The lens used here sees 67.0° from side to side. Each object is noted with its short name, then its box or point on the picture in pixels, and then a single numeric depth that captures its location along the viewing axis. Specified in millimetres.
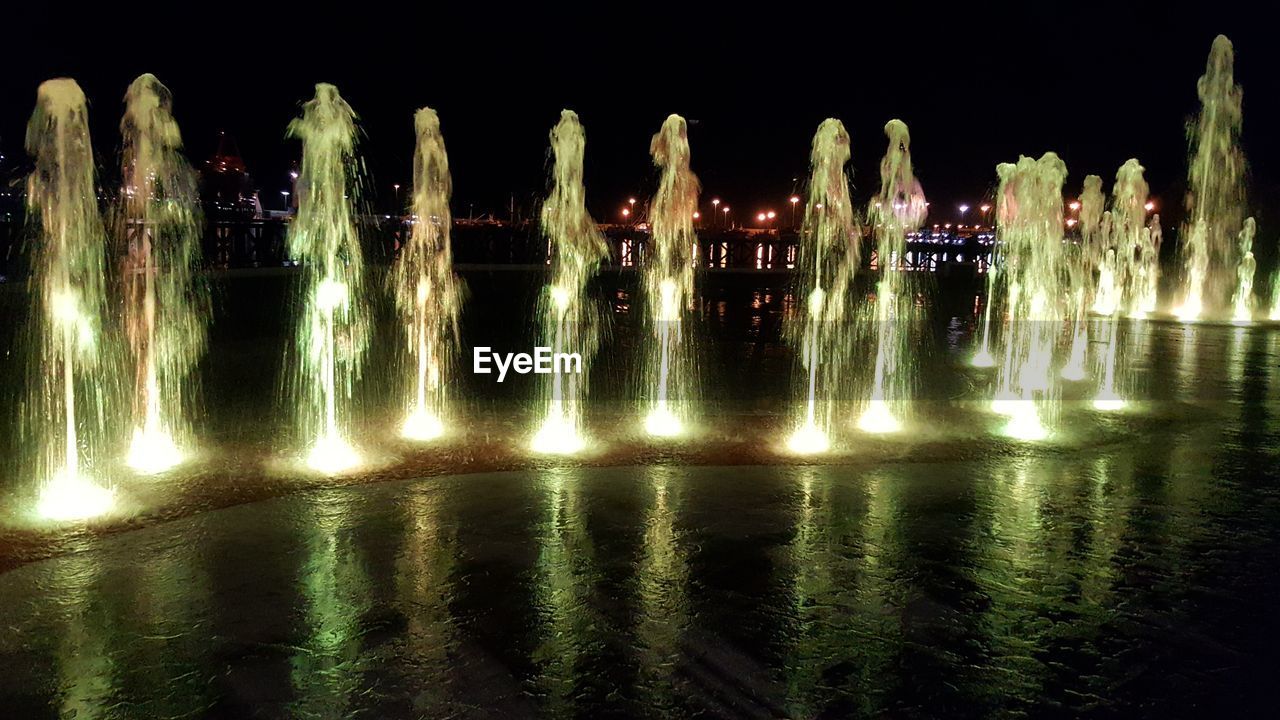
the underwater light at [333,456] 9227
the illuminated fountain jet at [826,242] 11641
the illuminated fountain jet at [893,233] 12312
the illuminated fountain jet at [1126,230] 28359
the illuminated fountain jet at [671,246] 12445
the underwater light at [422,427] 10706
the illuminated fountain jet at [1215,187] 34938
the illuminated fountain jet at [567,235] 12781
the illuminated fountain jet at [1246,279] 31719
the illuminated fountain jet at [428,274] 12375
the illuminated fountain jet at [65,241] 8188
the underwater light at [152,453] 9172
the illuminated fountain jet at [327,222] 10086
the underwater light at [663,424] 11031
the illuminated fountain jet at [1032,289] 13312
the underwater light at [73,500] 7617
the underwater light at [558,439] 10148
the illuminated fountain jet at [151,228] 10031
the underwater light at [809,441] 10281
